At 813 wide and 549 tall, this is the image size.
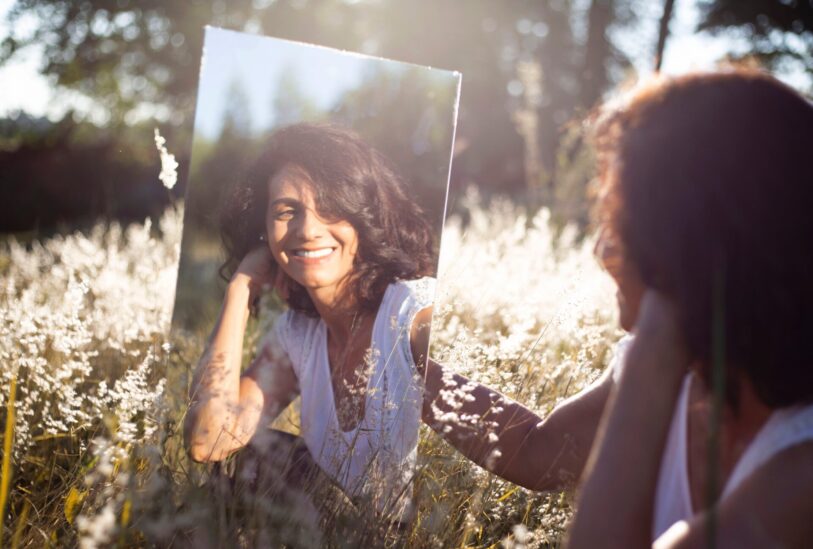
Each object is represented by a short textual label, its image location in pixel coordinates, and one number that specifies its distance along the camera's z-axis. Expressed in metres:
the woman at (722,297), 1.09
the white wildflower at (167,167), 1.88
